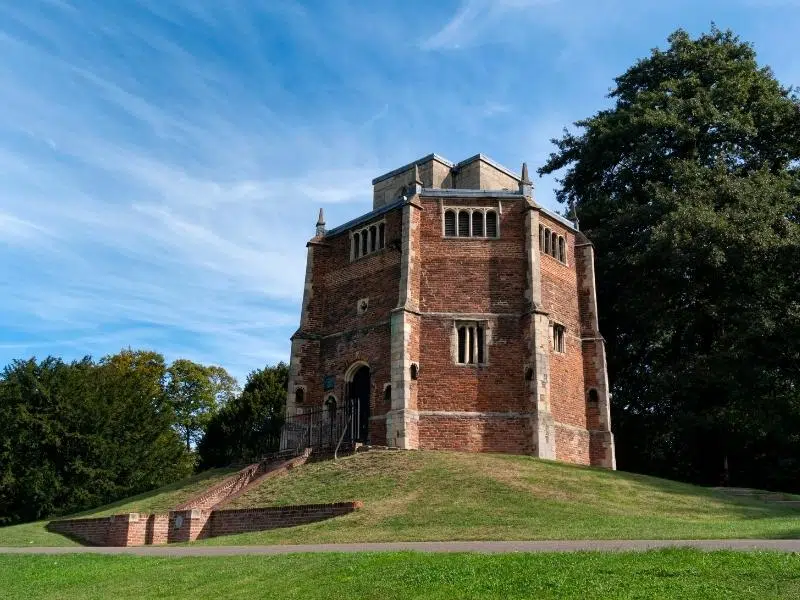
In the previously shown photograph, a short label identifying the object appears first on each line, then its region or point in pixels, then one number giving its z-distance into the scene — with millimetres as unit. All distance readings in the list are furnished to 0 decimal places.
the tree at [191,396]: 53969
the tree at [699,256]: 29000
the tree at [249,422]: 46469
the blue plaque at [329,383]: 29503
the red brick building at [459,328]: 26375
